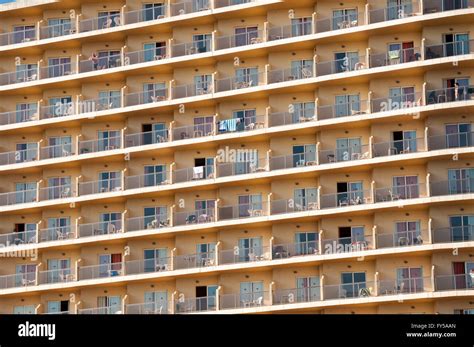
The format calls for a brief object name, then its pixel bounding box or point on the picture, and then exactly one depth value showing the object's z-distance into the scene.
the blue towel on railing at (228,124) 133.25
